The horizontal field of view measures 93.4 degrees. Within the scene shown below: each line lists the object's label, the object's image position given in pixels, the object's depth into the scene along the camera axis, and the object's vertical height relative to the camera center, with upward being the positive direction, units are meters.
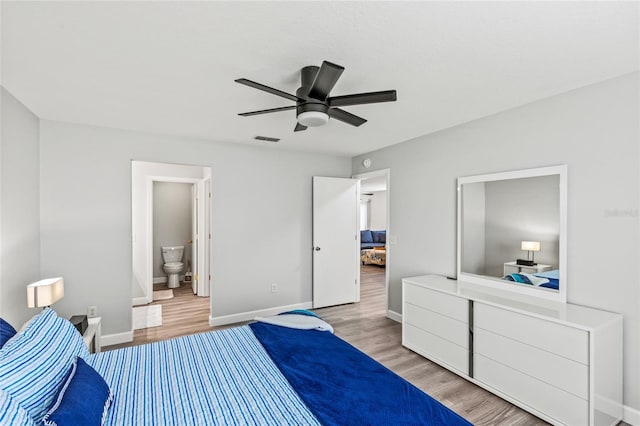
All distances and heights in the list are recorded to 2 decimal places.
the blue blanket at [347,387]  1.34 -0.92
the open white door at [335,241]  4.77 -0.48
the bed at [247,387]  1.34 -0.93
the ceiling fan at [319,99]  1.83 +0.74
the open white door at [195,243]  5.71 -0.61
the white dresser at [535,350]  1.99 -1.06
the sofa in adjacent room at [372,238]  9.91 -0.88
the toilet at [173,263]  6.07 -1.06
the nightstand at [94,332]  2.71 -1.10
